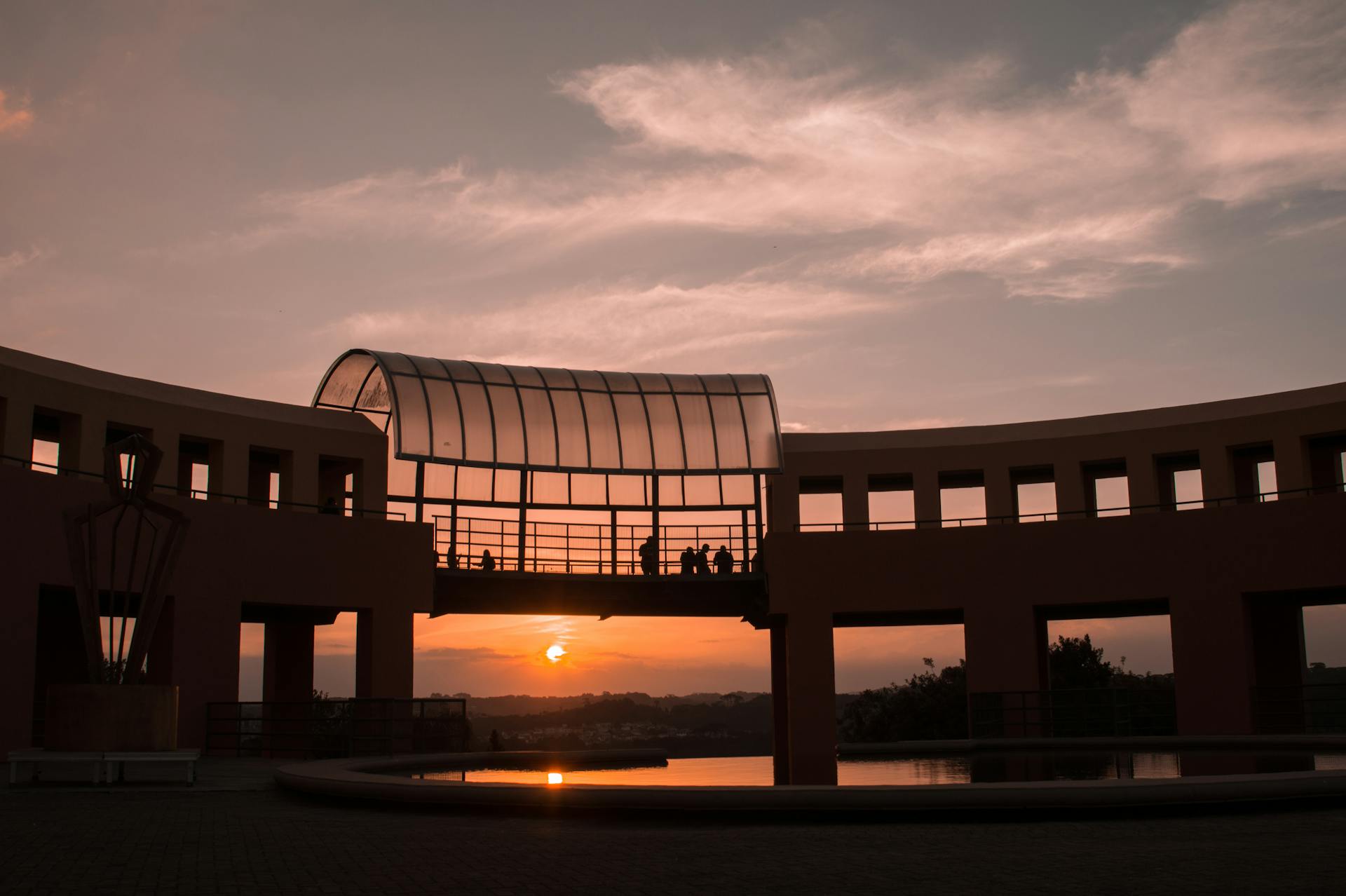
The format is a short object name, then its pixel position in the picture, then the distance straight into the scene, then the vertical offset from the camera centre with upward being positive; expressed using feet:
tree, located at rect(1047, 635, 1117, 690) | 192.85 +0.48
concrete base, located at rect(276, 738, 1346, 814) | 35.37 -3.39
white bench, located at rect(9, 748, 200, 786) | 49.29 -2.94
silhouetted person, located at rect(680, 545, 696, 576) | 109.70 +9.28
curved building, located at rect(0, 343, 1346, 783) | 92.53 +11.77
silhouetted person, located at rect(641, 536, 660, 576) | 109.19 +9.59
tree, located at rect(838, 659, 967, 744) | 179.73 -5.51
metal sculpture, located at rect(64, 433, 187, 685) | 51.96 +5.03
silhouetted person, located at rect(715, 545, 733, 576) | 109.29 +9.09
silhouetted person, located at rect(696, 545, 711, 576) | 109.60 +9.10
